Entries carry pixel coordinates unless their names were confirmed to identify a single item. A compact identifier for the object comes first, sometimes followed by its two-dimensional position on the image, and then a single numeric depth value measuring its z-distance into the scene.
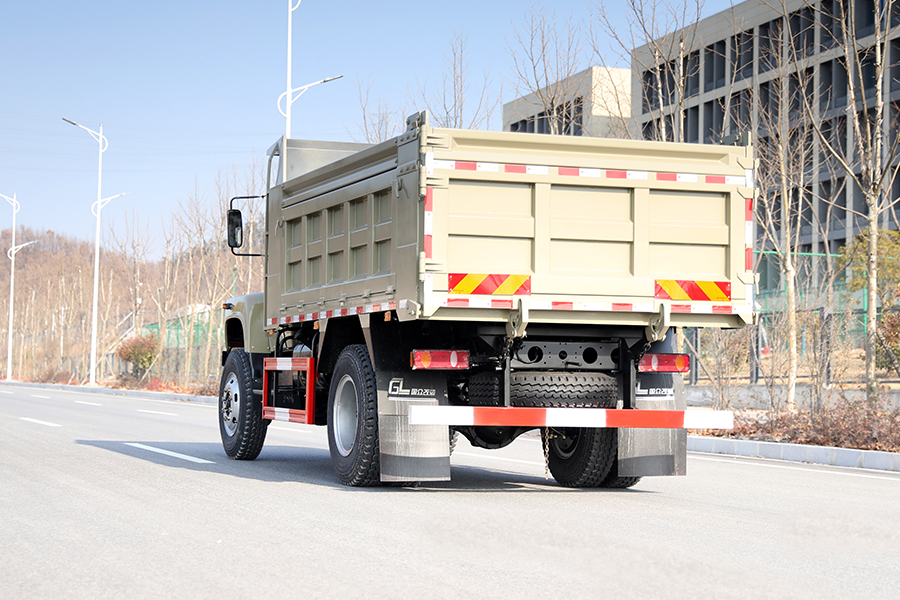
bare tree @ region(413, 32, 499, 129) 23.39
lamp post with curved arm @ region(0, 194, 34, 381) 59.46
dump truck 8.50
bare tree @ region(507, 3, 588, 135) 21.38
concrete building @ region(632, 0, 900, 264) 41.53
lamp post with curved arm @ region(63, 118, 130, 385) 45.34
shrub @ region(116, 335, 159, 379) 42.94
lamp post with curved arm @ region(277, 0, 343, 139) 31.36
